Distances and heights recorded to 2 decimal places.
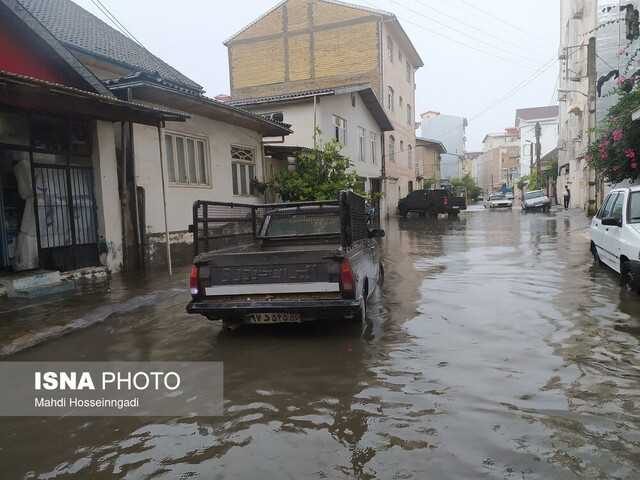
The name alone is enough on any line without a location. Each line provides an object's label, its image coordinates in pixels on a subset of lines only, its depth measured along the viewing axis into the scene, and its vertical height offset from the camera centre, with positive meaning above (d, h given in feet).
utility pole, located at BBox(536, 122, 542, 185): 160.13 +15.97
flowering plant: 36.76 +3.87
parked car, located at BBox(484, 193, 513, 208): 139.33 -1.44
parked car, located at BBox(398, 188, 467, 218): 102.99 -0.63
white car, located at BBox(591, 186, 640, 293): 22.48 -2.11
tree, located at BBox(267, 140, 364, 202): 50.93 +2.79
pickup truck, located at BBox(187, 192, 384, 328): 17.31 -2.78
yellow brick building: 91.76 +29.08
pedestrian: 121.79 -0.95
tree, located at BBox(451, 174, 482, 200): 210.57 +5.88
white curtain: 27.78 -0.51
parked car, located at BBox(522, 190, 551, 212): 108.88 -1.43
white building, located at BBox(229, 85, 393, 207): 64.49 +12.53
